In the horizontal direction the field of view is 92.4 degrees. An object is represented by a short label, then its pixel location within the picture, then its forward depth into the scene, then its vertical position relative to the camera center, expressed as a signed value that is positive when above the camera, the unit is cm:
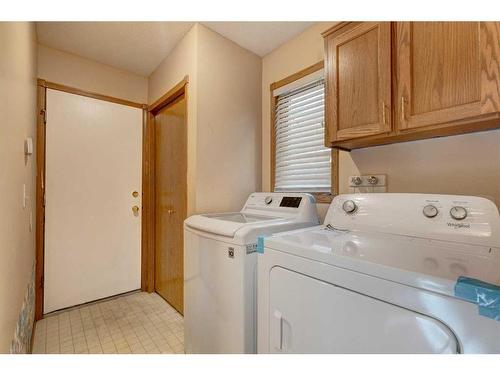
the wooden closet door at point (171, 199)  212 -9
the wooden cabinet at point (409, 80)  91 +49
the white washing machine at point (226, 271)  116 -44
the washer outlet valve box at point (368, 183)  143 +4
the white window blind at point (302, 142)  181 +39
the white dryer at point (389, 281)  59 -27
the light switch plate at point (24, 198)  129 -5
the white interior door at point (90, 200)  213 -9
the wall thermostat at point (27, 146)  133 +25
